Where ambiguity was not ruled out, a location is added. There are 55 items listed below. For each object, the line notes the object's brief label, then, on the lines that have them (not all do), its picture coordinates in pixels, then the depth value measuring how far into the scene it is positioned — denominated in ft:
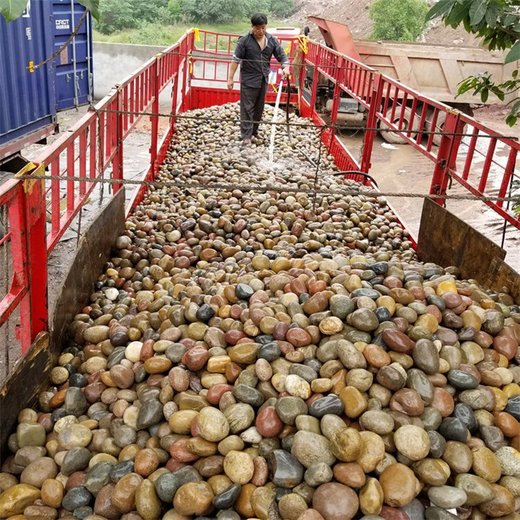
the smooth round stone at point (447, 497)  6.95
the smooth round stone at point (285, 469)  7.08
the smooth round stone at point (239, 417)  7.75
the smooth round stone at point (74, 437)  8.38
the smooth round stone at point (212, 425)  7.55
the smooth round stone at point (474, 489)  7.07
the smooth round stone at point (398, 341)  8.55
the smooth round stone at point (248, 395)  8.08
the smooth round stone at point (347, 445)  7.00
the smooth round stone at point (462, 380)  8.36
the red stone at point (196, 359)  8.84
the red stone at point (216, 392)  8.29
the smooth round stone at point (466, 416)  7.93
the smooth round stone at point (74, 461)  8.04
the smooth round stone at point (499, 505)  7.12
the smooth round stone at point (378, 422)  7.43
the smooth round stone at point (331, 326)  9.04
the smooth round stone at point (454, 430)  7.66
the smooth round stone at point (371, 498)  6.68
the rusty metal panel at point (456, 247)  13.51
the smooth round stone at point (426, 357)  8.38
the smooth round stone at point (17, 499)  7.41
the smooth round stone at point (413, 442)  7.20
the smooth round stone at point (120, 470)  7.63
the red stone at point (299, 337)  8.95
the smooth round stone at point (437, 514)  6.78
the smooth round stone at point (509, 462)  7.55
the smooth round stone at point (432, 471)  7.09
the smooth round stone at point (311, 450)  7.13
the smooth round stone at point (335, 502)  6.58
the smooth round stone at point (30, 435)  8.48
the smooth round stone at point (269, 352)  8.66
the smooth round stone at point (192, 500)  6.87
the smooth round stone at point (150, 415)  8.34
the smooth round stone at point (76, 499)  7.51
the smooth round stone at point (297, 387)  8.05
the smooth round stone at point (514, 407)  8.27
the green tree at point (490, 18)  8.38
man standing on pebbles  27.99
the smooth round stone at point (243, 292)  10.68
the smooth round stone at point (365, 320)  8.97
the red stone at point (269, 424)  7.67
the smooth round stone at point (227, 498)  6.97
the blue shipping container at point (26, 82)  20.17
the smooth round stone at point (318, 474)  6.90
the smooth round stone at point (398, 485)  6.82
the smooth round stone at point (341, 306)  9.39
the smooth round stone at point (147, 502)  7.03
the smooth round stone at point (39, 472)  7.92
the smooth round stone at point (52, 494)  7.61
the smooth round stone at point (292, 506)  6.69
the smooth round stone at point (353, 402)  7.67
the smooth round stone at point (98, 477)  7.58
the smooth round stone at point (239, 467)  7.19
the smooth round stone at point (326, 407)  7.70
